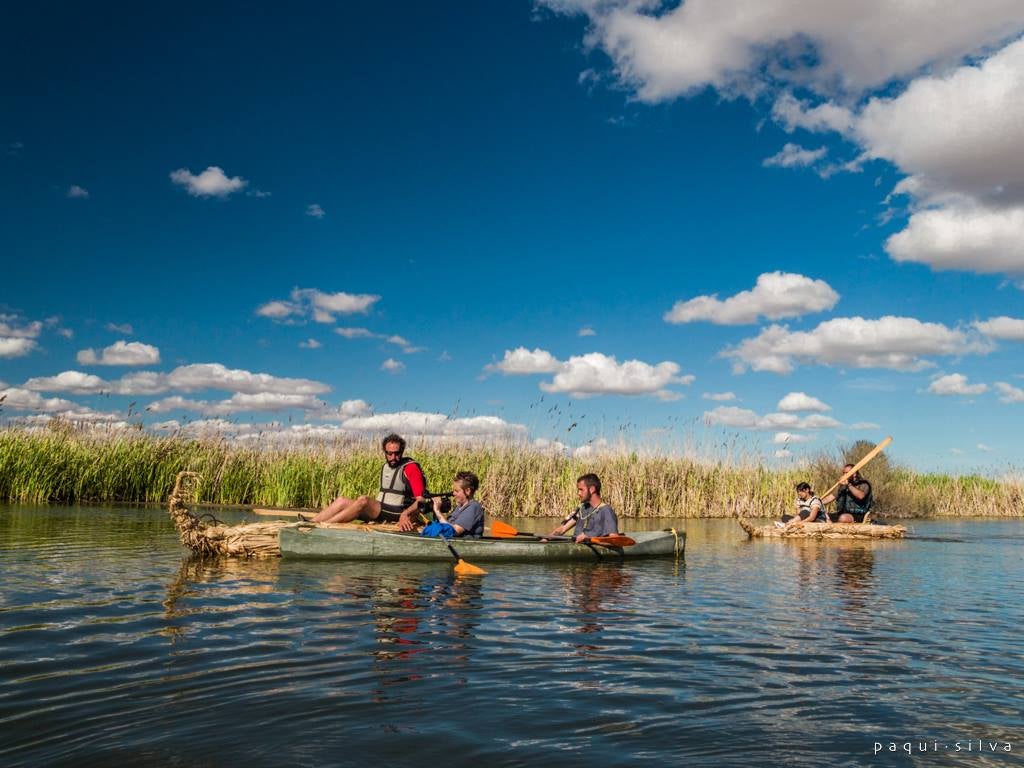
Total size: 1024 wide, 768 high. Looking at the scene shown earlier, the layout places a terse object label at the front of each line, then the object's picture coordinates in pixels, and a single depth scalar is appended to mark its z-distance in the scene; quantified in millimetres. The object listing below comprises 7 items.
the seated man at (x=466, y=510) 11062
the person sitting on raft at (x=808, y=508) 16864
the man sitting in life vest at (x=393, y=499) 11148
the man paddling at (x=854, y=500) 17609
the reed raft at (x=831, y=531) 16516
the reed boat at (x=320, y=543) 9891
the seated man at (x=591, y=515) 11750
